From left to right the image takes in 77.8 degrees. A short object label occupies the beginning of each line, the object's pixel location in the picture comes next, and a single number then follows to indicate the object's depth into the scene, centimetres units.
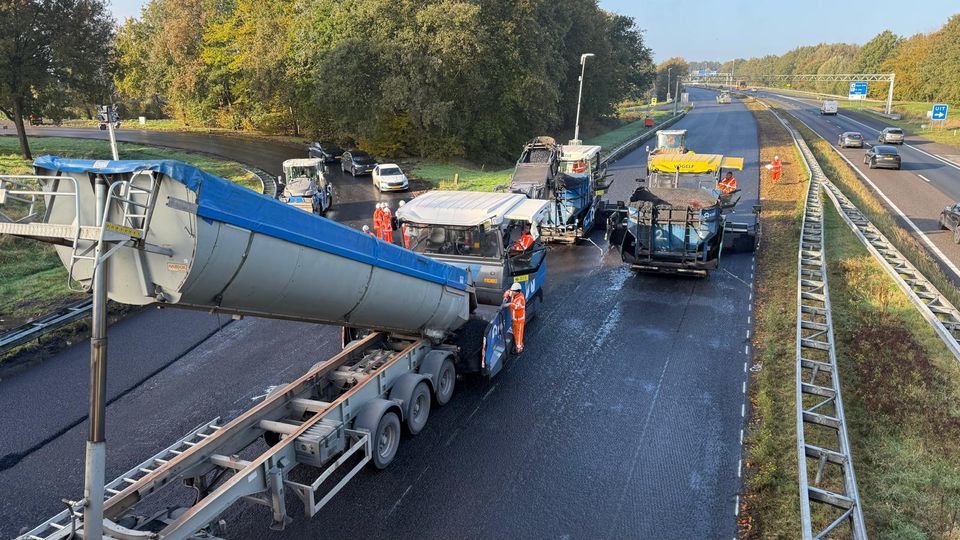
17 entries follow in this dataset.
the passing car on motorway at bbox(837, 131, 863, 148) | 4116
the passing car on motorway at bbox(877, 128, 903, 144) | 4158
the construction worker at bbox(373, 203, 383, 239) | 1838
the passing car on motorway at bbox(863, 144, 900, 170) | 3253
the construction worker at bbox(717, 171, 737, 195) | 1923
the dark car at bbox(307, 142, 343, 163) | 3567
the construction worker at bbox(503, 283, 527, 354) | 1059
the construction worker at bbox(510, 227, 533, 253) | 1151
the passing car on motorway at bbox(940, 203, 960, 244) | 1891
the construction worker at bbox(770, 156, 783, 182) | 2798
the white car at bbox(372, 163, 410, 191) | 2839
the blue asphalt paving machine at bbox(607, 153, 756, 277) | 1478
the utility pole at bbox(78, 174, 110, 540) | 427
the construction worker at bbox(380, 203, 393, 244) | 1717
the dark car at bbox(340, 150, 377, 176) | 3266
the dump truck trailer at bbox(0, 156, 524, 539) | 494
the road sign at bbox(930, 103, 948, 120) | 4319
